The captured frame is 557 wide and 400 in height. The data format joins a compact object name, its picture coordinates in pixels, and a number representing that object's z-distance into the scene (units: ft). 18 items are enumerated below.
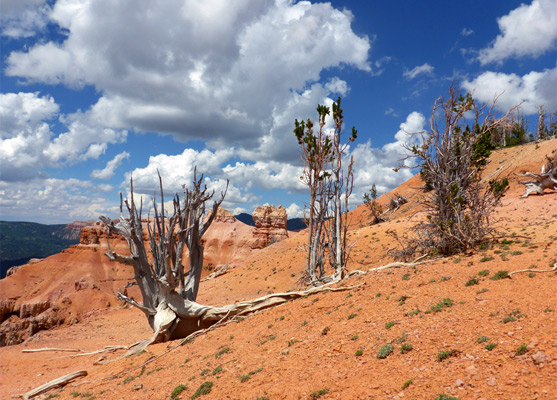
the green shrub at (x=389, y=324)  25.16
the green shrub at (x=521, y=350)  17.59
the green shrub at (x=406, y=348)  21.11
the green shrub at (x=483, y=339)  19.52
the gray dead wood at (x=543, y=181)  102.89
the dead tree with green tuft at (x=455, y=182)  43.27
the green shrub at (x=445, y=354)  19.06
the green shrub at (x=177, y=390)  24.84
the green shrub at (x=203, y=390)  23.71
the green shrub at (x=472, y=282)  29.50
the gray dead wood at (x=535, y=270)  28.52
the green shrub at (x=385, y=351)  21.45
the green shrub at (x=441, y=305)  25.55
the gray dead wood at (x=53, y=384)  35.74
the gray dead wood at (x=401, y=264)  41.32
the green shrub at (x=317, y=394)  18.97
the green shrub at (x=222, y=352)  31.26
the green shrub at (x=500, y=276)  29.65
